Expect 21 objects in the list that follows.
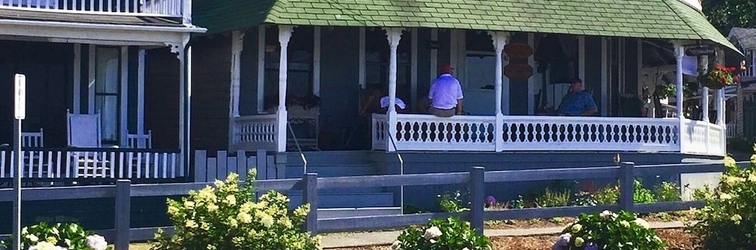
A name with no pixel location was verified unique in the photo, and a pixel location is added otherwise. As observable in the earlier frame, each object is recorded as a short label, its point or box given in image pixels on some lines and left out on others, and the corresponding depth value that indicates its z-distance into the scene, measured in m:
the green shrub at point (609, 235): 12.21
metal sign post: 9.23
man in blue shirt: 21.45
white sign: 9.26
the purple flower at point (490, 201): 19.11
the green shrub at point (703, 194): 13.45
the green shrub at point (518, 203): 19.41
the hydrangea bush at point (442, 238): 11.72
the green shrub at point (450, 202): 17.97
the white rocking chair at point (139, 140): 20.31
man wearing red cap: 19.70
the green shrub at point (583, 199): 18.89
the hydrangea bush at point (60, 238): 10.66
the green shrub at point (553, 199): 19.09
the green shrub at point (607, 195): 17.98
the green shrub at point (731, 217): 12.77
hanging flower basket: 22.28
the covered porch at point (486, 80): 19.75
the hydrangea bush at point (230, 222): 10.85
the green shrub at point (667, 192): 18.95
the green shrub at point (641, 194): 19.06
